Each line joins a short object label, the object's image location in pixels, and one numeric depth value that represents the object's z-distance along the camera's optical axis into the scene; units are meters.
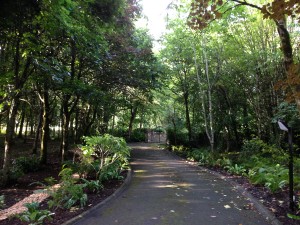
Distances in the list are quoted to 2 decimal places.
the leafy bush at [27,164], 12.79
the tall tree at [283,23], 3.98
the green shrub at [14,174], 10.31
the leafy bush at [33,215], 5.23
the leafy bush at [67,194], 6.36
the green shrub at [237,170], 11.46
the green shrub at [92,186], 8.05
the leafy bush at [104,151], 8.92
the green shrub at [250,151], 14.20
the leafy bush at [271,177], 7.86
